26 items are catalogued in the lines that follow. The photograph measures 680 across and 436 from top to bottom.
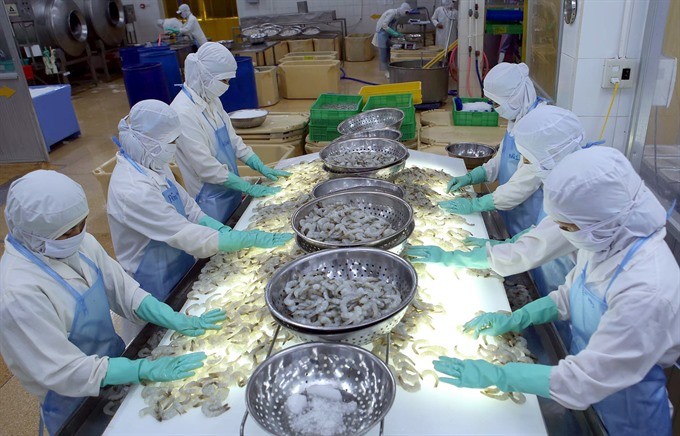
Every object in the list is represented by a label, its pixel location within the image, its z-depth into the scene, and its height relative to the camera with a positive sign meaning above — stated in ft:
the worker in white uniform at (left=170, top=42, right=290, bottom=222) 11.60 -2.68
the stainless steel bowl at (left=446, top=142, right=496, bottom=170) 14.15 -4.10
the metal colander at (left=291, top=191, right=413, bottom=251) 7.39 -3.23
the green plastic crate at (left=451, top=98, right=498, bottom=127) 16.25 -3.64
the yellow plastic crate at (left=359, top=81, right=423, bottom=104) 17.83 -2.80
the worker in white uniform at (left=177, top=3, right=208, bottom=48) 35.37 -0.68
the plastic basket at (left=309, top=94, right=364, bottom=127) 15.26 -3.02
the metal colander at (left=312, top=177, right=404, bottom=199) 9.41 -3.21
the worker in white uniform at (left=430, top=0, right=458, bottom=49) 27.67 -1.14
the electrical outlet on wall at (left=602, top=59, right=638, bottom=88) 10.99 -1.72
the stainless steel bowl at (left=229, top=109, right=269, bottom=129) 17.38 -3.38
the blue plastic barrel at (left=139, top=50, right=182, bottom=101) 28.30 -2.04
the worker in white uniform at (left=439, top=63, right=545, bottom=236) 9.59 -3.41
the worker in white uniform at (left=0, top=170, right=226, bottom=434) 5.56 -3.03
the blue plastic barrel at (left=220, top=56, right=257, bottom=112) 23.16 -3.22
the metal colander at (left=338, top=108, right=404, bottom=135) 14.35 -3.08
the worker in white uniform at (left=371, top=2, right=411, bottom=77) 32.68 -1.63
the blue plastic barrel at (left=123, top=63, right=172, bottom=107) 24.49 -2.69
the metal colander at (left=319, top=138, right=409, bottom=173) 11.36 -3.10
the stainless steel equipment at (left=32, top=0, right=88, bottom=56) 32.76 +0.43
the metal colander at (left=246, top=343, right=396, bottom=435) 5.02 -3.73
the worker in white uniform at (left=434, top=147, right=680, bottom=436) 4.96 -3.01
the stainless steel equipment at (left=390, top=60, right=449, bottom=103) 21.43 -3.02
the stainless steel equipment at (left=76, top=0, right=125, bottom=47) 37.47 +0.50
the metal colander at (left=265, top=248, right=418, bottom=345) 5.55 -3.32
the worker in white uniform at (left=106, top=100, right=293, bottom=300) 8.30 -2.99
